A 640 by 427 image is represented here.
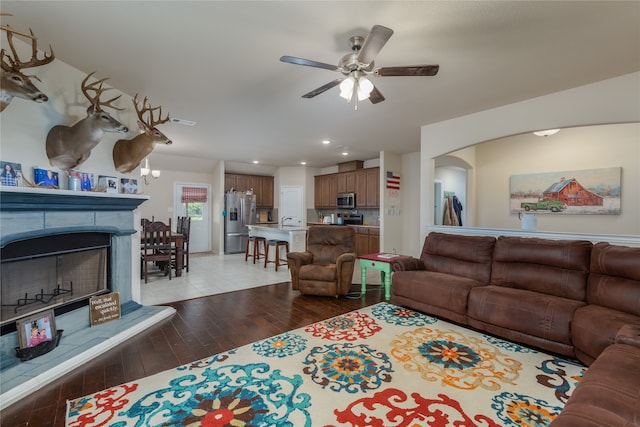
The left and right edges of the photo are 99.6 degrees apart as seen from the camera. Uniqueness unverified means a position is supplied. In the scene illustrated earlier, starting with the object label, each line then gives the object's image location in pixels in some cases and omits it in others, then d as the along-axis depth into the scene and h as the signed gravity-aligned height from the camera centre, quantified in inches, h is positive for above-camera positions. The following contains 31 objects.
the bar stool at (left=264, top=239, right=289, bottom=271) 219.5 -28.4
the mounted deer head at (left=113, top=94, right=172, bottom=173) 119.0 +29.8
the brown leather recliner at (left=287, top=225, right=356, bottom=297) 151.1 -28.2
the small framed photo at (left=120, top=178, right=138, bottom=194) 124.3 +13.8
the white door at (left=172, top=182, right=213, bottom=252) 301.1 +0.0
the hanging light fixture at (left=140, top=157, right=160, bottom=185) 212.1 +35.1
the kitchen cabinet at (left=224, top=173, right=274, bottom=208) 320.8 +37.5
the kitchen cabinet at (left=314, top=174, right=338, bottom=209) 308.0 +28.5
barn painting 153.8 +16.4
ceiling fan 74.5 +43.3
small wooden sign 106.1 -37.7
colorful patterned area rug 64.4 -47.9
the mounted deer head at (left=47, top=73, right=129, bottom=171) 95.2 +28.3
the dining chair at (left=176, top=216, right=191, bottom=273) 214.2 -12.9
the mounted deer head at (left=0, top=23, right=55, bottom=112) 71.5 +35.8
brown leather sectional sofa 50.2 -30.5
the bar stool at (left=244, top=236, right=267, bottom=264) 245.0 -28.6
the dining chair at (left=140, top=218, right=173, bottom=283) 185.0 -18.5
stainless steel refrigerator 305.4 -4.5
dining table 198.2 -23.3
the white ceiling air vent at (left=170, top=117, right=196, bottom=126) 155.9 +55.6
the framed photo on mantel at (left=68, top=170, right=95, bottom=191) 99.8 +13.4
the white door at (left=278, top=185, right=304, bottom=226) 330.3 +13.9
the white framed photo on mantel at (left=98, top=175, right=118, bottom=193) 114.1 +13.5
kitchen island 225.5 -17.7
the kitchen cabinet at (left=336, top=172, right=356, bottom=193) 287.1 +36.2
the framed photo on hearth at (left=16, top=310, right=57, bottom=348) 82.8 -36.3
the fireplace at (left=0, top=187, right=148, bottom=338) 83.7 -12.6
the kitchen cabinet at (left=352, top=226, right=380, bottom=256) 257.3 -24.2
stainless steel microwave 282.3 +15.6
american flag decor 250.0 +32.0
